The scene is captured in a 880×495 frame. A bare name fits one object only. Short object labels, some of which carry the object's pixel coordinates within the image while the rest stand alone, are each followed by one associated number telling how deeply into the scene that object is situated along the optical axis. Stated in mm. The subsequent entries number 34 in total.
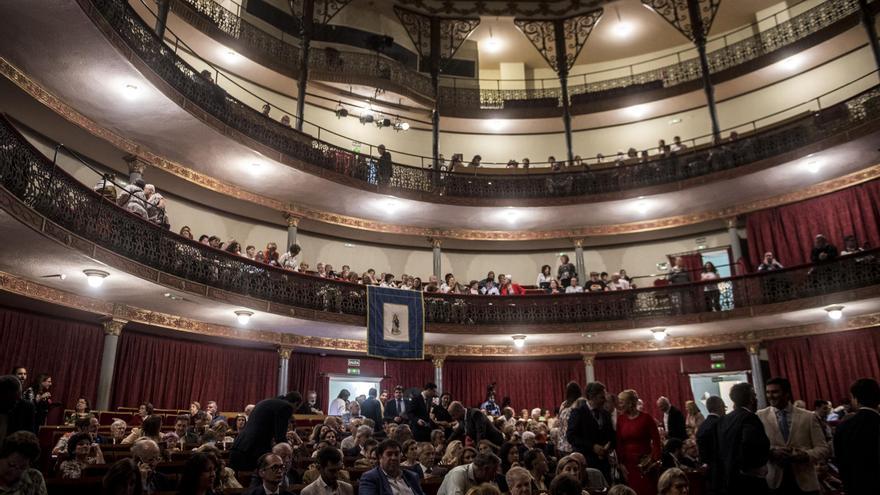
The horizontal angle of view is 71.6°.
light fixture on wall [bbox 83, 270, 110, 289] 9812
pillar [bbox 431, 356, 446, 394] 16844
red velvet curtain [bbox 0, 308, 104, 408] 11094
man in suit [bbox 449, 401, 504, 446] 7039
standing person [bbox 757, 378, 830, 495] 4594
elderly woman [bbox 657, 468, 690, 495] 3777
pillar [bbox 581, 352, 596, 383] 17328
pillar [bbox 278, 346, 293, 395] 14820
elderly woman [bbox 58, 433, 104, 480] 5918
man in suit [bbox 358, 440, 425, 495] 4770
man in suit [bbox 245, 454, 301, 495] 4465
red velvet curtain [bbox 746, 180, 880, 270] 15021
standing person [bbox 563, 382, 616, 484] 5762
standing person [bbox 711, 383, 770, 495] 4305
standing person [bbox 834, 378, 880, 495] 4418
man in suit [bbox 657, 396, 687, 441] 8016
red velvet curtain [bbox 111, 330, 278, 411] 13281
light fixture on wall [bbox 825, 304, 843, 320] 13484
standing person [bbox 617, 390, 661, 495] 5727
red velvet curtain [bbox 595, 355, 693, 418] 17219
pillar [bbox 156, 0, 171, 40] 13828
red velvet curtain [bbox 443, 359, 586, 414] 18031
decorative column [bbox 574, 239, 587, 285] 19047
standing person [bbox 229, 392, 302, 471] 5973
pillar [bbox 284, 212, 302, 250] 16206
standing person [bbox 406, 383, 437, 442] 8367
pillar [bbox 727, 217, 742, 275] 17062
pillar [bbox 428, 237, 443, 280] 18250
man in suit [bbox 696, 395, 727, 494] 4773
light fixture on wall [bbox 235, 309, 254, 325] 12820
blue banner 14086
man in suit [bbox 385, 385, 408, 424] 10812
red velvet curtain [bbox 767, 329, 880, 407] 14336
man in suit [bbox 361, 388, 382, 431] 9312
